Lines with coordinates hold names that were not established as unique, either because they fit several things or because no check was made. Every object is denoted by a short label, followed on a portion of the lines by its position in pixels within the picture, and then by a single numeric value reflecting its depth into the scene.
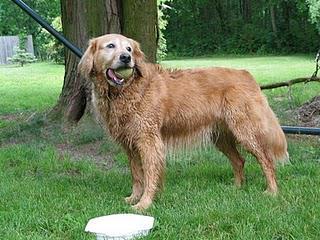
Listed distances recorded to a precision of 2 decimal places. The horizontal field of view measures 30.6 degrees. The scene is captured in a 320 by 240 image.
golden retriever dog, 5.11
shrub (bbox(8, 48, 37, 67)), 31.80
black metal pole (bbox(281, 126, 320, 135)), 6.90
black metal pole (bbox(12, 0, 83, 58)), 7.29
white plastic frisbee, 3.85
